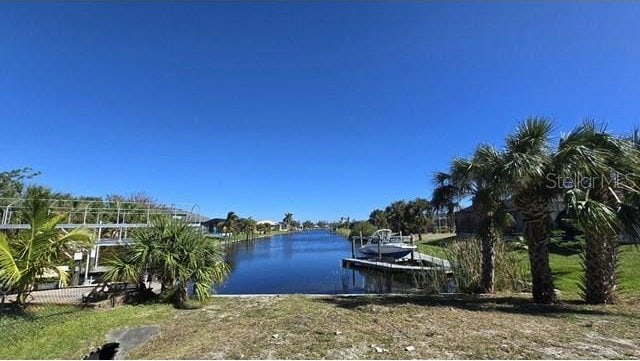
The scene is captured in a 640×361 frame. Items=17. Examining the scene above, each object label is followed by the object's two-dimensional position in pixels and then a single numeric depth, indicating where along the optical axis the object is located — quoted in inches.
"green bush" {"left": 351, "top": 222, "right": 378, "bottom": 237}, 2480.3
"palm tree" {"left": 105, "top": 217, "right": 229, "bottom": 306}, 366.9
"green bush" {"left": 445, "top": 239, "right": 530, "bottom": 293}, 483.5
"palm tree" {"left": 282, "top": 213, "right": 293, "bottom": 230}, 7098.9
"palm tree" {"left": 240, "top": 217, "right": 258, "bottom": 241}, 3494.1
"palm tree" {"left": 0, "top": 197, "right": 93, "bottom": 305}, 309.7
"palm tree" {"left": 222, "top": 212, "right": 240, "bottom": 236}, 2927.9
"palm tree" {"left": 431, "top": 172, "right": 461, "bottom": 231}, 507.7
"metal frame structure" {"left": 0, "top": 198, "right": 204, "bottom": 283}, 476.7
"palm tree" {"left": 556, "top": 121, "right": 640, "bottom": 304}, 343.0
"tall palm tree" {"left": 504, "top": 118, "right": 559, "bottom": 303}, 360.2
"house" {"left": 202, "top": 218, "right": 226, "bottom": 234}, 3026.1
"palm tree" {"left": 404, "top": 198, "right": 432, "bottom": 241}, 2050.9
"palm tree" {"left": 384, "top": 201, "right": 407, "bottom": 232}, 2174.0
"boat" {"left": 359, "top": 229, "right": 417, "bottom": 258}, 1155.9
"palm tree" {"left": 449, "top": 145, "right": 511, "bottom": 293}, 378.6
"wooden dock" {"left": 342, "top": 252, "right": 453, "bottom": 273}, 906.1
